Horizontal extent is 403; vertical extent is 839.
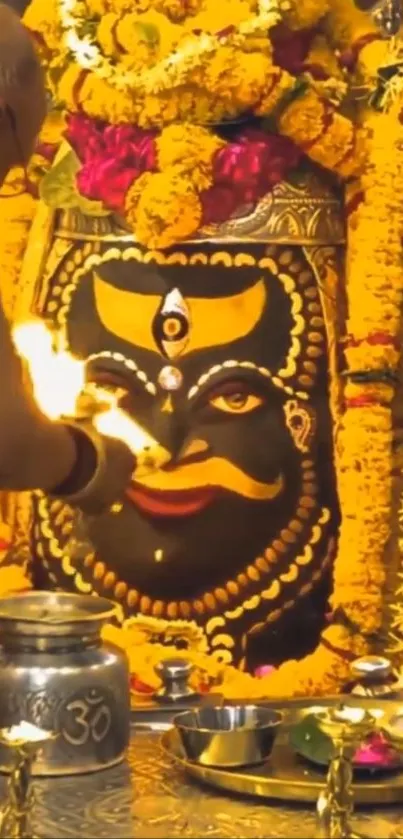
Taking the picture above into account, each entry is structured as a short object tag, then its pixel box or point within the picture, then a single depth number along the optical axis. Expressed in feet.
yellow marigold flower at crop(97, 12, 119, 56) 9.61
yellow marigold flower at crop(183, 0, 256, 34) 9.49
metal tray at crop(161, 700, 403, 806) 7.25
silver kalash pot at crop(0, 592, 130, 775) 7.54
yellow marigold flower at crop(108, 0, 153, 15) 9.58
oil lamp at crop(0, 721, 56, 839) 6.80
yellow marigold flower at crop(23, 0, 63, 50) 9.72
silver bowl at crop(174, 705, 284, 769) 7.41
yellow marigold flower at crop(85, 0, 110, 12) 9.66
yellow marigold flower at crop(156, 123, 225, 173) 9.49
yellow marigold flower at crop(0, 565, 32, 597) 9.86
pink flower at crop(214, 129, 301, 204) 9.57
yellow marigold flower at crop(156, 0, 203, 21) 9.60
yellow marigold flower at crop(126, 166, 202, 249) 9.50
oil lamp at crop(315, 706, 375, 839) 6.83
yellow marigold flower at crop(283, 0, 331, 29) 9.57
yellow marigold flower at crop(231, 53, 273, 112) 9.41
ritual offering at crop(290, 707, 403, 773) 7.40
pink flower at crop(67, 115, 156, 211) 9.61
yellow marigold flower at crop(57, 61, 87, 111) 9.66
